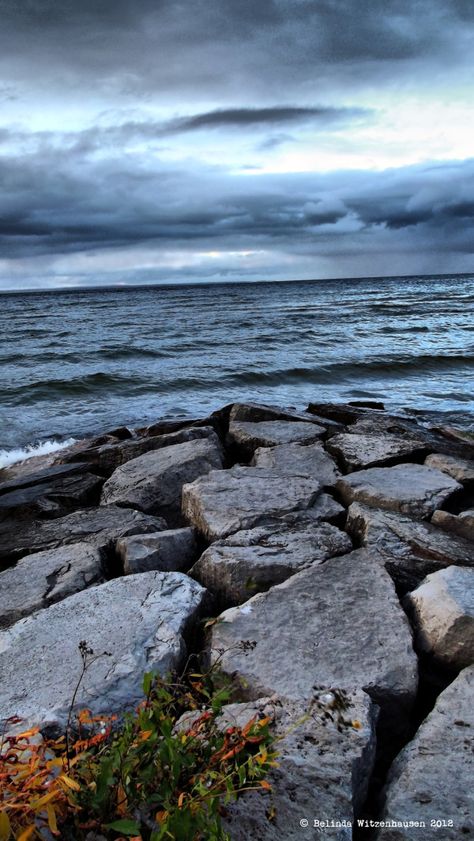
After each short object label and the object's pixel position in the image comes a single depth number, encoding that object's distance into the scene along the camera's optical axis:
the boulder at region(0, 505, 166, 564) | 4.12
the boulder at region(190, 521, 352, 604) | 3.27
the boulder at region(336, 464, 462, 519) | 4.35
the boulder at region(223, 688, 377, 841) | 1.79
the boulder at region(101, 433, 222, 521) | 4.90
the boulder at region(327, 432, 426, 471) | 5.69
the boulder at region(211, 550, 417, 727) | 2.43
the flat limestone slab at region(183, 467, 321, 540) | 3.98
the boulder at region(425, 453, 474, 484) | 5.22
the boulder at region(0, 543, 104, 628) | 3.22
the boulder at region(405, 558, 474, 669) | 2.67
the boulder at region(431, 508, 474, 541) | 4.05
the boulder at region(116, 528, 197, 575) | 3.50
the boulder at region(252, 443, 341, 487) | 5.20
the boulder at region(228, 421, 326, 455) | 6.41
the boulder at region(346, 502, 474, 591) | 3.46
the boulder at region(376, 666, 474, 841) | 1.83
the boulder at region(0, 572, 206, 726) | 2.32
